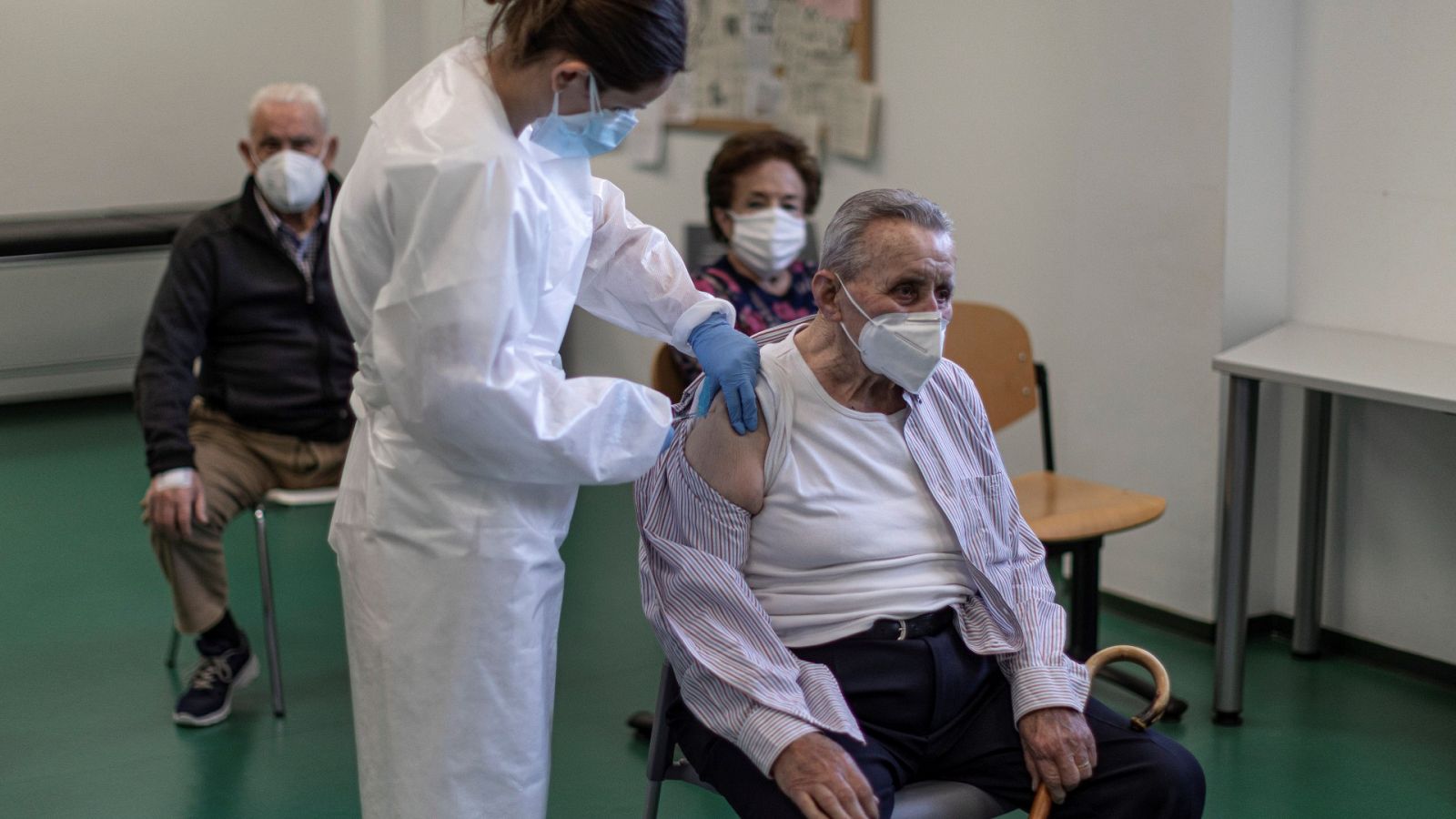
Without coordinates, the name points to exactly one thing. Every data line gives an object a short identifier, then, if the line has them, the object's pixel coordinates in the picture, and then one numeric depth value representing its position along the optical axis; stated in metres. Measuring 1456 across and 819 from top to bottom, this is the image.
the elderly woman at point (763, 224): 3.00
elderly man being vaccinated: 1.79
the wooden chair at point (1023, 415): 2.93
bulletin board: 4.16
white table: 2.62
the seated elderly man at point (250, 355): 2.91
